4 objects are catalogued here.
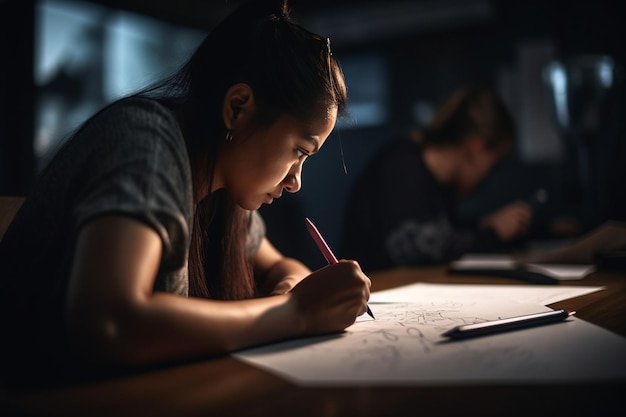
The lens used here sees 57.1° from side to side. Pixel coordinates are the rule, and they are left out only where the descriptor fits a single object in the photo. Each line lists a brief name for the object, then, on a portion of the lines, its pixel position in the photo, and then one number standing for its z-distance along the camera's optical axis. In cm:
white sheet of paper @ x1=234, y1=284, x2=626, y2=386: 45
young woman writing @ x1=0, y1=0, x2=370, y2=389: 46
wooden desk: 38
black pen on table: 57
